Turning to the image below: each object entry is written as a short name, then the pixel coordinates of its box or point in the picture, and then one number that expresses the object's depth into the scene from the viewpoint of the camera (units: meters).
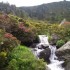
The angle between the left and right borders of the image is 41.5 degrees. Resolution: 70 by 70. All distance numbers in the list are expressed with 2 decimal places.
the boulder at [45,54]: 7.68
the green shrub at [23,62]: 5.70
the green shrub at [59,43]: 8.77
